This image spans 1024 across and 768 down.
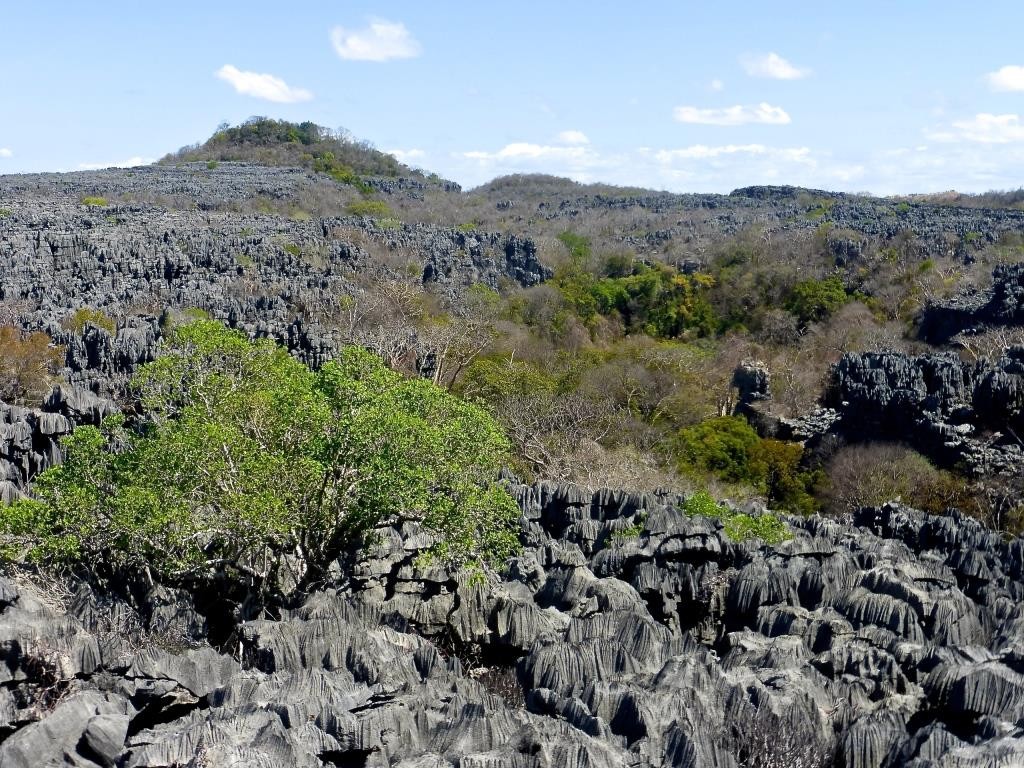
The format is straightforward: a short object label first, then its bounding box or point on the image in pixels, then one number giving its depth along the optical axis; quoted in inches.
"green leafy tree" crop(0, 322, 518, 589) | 520.4
